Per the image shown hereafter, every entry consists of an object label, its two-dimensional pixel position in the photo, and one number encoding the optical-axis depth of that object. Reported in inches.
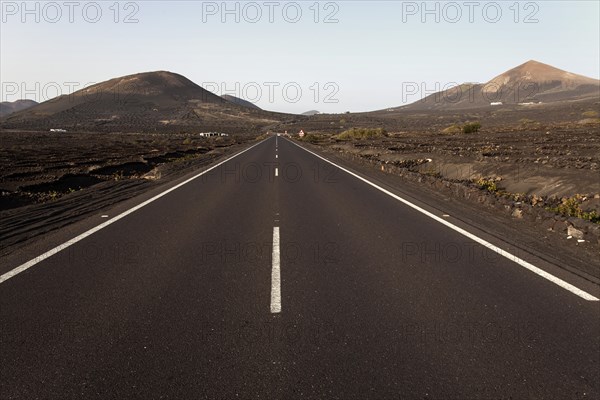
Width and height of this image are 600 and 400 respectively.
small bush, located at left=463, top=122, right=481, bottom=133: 2298.2
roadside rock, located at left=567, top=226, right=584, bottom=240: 269.9
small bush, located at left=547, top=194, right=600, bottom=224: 318.7
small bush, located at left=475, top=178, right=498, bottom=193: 476.2
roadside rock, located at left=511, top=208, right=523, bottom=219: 341.7
